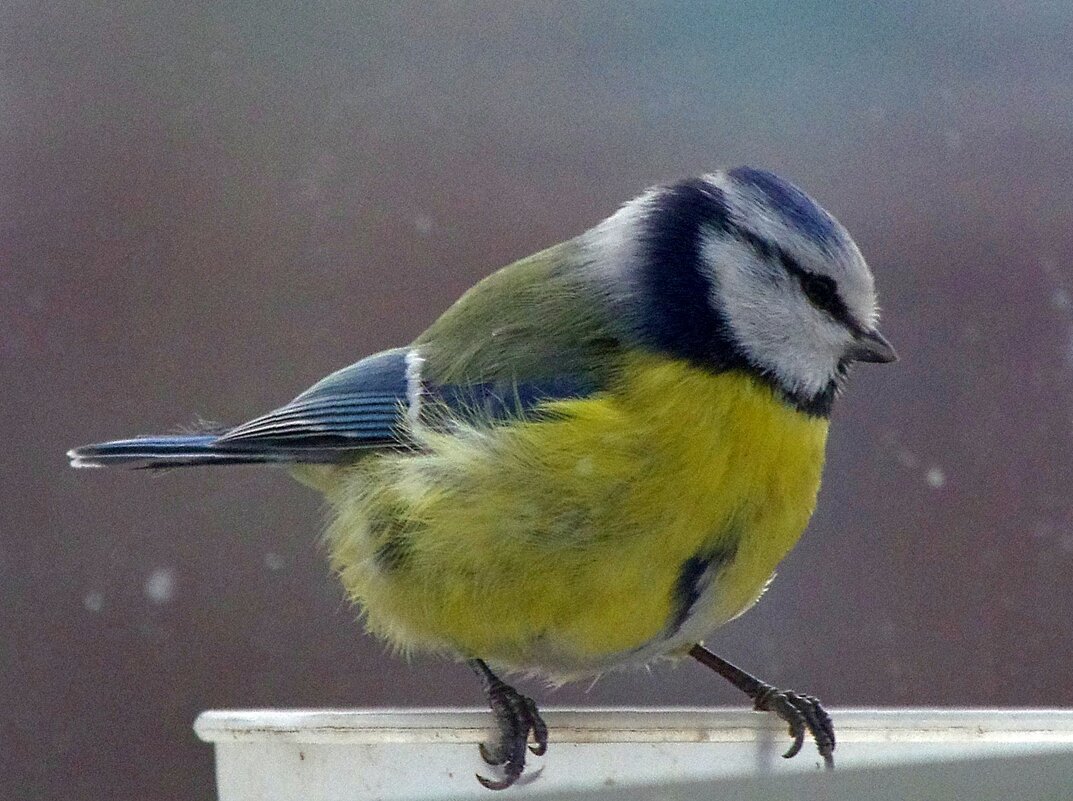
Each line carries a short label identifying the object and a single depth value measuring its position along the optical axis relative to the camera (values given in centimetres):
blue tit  231
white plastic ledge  227
